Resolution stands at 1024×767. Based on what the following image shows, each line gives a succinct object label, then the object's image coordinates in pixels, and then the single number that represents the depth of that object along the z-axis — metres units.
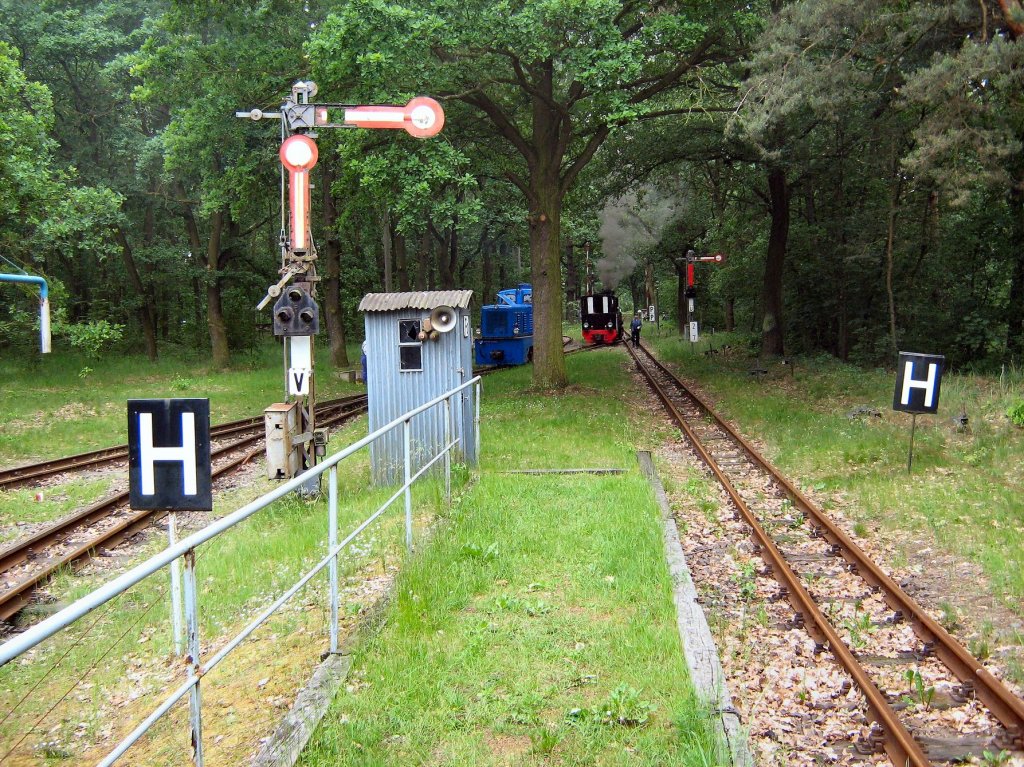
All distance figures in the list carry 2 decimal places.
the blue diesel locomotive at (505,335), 33.34
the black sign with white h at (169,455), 4.82
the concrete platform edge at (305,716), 3.89
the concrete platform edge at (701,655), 4.15
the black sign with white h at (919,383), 10.66
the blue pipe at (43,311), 10.26
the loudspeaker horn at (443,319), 11.02
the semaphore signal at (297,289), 9.31
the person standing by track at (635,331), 43.50
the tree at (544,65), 14.33
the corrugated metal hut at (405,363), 11.15
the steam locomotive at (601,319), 45.41
